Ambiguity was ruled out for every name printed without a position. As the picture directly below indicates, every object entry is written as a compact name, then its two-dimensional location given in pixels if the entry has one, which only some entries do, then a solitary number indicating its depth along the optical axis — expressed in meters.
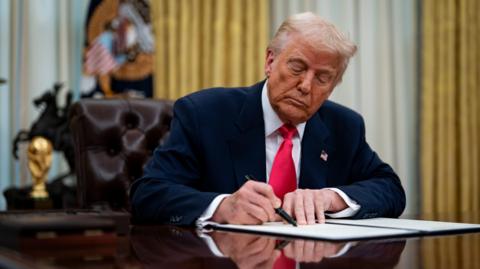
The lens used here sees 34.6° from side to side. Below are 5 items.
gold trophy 3.77
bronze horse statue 3.92
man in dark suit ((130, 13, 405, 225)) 2.29
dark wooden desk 1.20
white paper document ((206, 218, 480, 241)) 1.64
